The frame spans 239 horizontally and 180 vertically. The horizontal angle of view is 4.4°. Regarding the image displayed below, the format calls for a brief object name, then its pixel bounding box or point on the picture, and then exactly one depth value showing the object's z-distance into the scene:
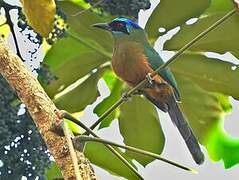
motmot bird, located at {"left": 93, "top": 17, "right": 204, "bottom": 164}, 6.33
